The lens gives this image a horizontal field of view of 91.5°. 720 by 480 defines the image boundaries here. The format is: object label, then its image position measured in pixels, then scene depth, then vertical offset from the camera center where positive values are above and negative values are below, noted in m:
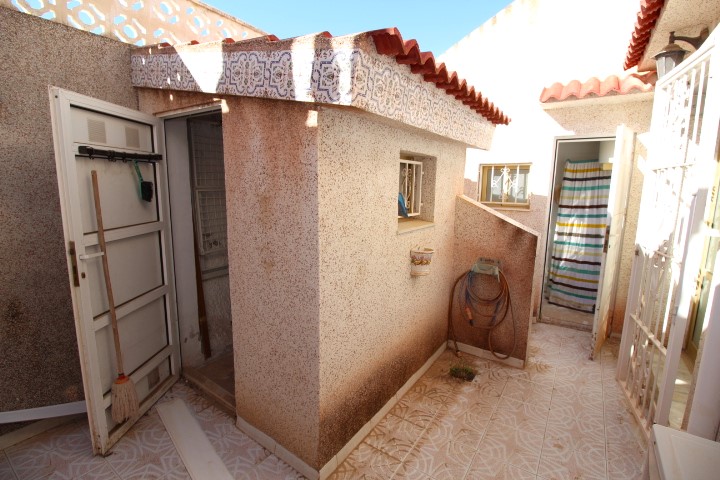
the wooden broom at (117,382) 2.97 -1.72
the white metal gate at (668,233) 2.69 -0.32
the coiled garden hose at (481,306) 4.66 -1.52
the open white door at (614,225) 4.50 -0.37
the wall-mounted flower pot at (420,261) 3.79 -0.71
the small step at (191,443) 2.96 -2.32
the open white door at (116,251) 2.78 -0.56
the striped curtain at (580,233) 6.35 -0.67
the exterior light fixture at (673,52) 3.67 +1.56
